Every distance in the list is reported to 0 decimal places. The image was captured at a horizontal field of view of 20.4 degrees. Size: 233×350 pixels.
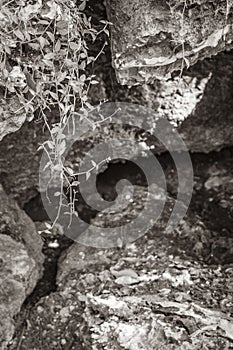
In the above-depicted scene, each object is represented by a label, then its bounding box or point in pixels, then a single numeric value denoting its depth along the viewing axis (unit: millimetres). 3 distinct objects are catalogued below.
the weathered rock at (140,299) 2215
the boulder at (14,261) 2334
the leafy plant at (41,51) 1854
